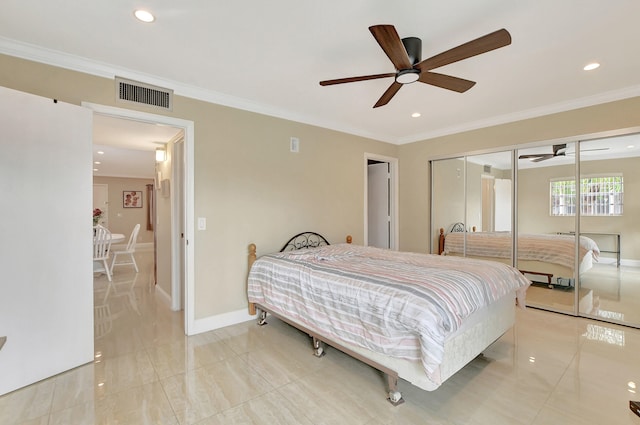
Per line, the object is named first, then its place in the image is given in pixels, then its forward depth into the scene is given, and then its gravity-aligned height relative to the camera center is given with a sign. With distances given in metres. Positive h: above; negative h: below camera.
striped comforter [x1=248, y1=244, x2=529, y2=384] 1.86 -0.65
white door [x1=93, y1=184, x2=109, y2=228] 9.57 +0.34
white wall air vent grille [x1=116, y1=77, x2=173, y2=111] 2.75 +1.14
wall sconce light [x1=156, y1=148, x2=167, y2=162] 4.60 +0.88
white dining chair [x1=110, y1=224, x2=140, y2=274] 6.33 -0.80
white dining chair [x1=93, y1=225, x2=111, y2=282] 5.61 -0.65
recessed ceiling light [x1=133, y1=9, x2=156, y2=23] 1.96 +1.33
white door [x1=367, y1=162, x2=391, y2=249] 5.51 +0.12
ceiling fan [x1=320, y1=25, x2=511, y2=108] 1.73 +1.04
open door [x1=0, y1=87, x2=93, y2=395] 2.13 -0.23
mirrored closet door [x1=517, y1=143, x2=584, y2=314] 3.73 -0.18
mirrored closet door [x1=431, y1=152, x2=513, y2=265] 4.22 +0.08
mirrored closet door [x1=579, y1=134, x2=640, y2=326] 3.38 -0.18
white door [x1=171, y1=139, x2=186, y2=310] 3.93 -0.20
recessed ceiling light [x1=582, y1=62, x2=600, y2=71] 2.66 +1.34
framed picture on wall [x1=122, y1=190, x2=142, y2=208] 10.23 +0.39
